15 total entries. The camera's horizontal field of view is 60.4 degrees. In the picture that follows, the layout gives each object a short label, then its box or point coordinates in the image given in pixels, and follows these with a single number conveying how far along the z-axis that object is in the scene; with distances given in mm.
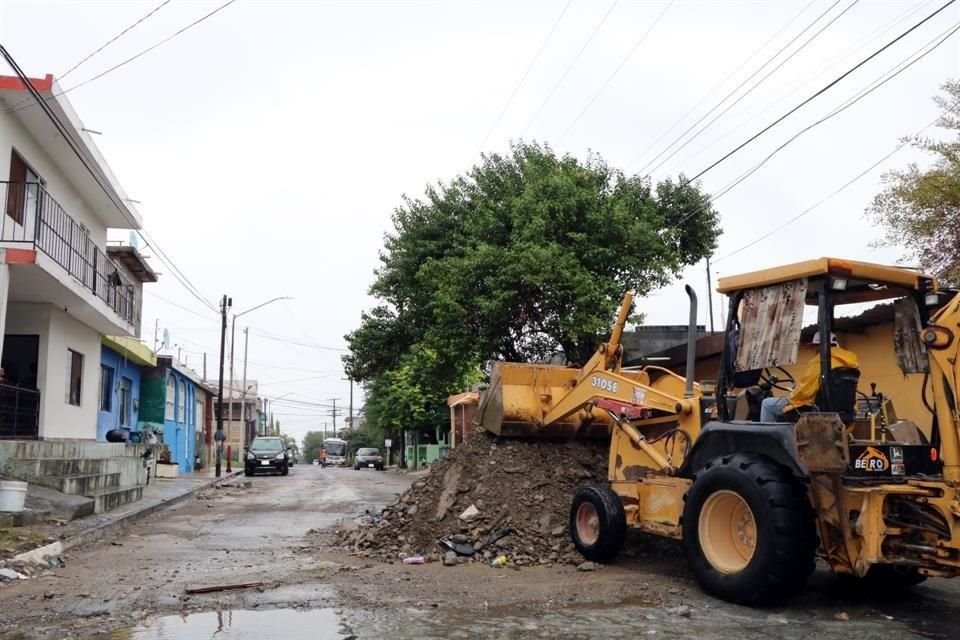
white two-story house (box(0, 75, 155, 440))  15266
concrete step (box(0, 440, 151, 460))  13531
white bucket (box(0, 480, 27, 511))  11703
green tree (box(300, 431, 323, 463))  150800
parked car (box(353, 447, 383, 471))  58250
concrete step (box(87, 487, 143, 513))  15242
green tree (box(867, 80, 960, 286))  16109
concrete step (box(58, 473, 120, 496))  14180
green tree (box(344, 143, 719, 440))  17969
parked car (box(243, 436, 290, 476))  37781
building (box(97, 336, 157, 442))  26109
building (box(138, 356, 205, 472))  34469
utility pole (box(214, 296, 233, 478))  36719
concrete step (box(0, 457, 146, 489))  13531
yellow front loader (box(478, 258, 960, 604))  6559
